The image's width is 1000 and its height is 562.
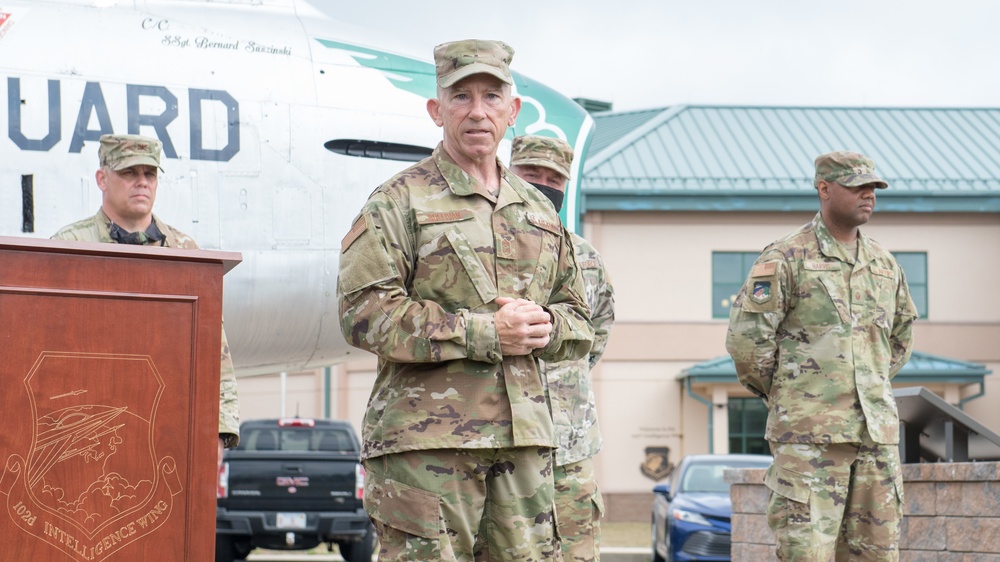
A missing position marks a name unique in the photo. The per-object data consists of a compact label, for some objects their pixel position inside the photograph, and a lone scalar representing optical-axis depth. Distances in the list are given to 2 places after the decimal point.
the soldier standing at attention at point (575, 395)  5.60
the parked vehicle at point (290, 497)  14.39
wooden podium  3.75
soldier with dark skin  6.21
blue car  15.02
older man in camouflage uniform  3.76
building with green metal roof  30.31
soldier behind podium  5.64
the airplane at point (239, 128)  7.02
